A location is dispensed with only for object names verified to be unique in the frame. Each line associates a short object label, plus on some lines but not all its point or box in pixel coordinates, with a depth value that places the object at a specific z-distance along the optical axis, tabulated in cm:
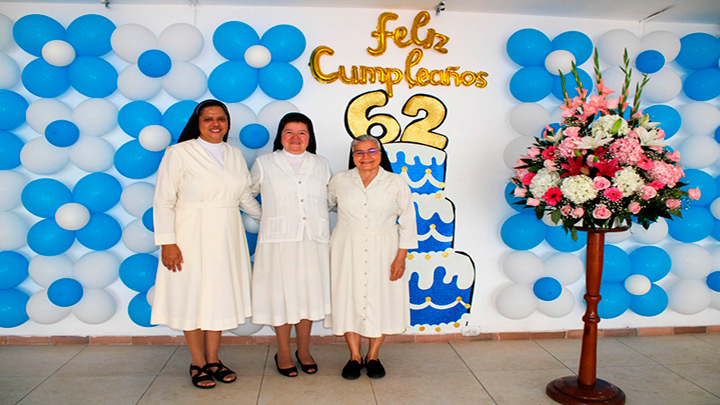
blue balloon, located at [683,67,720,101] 376
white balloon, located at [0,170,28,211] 343
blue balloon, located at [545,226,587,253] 370
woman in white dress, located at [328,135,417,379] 310
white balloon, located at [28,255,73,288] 351
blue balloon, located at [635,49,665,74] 366
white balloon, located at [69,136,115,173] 342
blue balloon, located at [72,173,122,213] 341
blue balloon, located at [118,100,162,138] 339
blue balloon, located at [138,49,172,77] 332
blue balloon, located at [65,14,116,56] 339
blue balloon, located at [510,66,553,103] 359
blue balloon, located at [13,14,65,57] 336
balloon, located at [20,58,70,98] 338
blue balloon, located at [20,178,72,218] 336
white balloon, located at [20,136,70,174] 339
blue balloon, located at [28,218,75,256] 338
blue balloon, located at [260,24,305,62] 342
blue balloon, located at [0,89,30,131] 340
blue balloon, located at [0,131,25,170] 342
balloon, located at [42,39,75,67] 332
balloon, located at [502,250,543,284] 368
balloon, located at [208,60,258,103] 341
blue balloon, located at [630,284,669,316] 376
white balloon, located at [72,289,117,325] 355
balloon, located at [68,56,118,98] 339
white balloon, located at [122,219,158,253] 346
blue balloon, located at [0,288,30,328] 352
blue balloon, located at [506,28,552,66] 359
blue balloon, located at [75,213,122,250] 344
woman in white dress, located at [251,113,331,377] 308
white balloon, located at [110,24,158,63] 338
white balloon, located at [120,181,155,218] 342
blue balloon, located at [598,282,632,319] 372
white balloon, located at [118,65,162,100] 342
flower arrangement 260
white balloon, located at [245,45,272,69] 339
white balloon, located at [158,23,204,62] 340
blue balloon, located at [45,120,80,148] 332
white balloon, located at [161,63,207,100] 342
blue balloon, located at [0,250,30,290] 345
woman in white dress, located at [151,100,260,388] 294
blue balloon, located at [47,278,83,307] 343
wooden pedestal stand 286
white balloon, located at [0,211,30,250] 345
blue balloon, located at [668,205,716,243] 374
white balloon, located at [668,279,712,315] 384
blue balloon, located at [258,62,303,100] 343
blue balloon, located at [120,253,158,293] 343
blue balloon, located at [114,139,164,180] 332
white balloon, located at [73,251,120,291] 349
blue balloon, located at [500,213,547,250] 360
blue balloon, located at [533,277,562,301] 364
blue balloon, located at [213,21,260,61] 341
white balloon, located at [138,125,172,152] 329
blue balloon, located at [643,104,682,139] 369
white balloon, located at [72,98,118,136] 342
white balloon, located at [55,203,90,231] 329
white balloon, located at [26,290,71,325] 353
